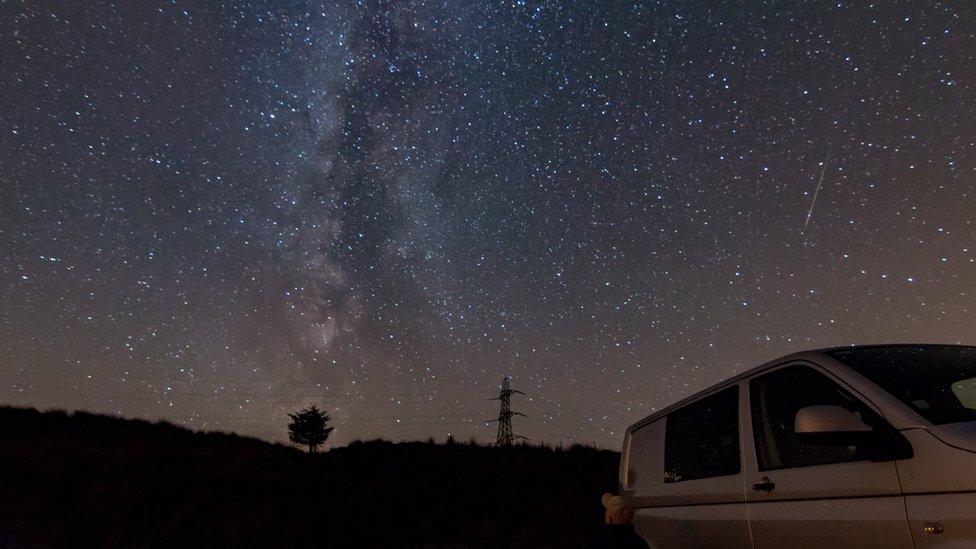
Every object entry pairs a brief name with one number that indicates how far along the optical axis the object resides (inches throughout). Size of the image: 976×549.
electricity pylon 1486.2
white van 92.0
